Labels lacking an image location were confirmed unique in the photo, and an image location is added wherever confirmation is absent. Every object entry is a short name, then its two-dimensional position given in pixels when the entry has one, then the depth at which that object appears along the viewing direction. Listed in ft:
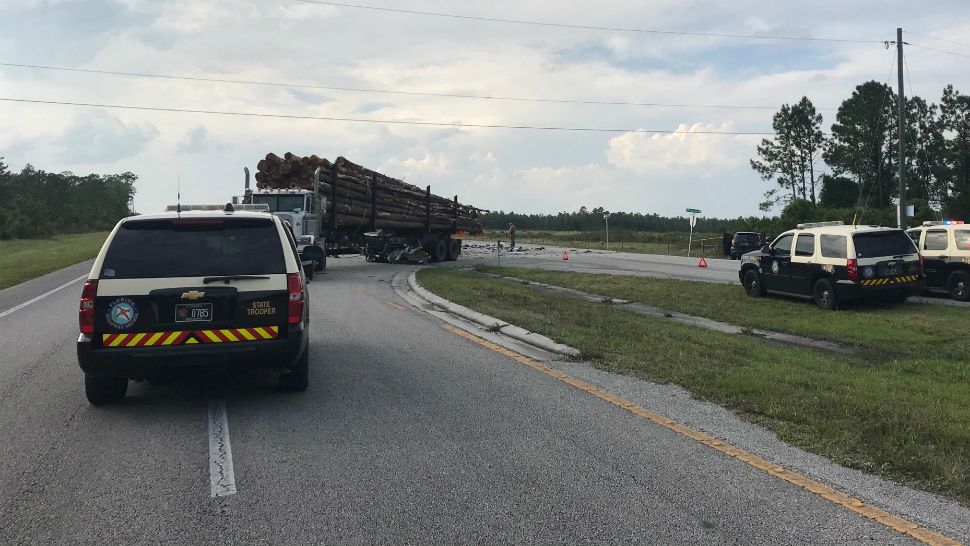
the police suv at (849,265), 47.29
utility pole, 101.96
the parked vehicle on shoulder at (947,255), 52.44
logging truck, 81.61
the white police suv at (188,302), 21.04
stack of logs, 86.84
